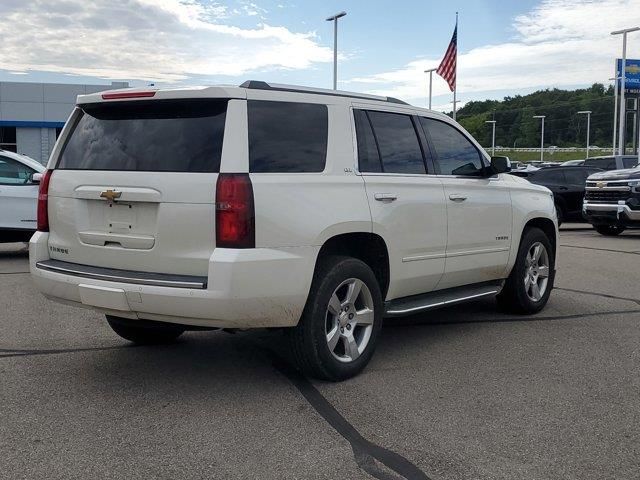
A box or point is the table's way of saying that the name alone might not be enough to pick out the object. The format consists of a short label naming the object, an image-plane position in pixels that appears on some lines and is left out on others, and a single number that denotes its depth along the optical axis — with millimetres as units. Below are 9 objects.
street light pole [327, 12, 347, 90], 34594
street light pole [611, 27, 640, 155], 37438
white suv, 4180
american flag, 28591
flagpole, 28711
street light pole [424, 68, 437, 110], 43469
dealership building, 43062
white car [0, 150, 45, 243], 10734
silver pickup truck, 14672
